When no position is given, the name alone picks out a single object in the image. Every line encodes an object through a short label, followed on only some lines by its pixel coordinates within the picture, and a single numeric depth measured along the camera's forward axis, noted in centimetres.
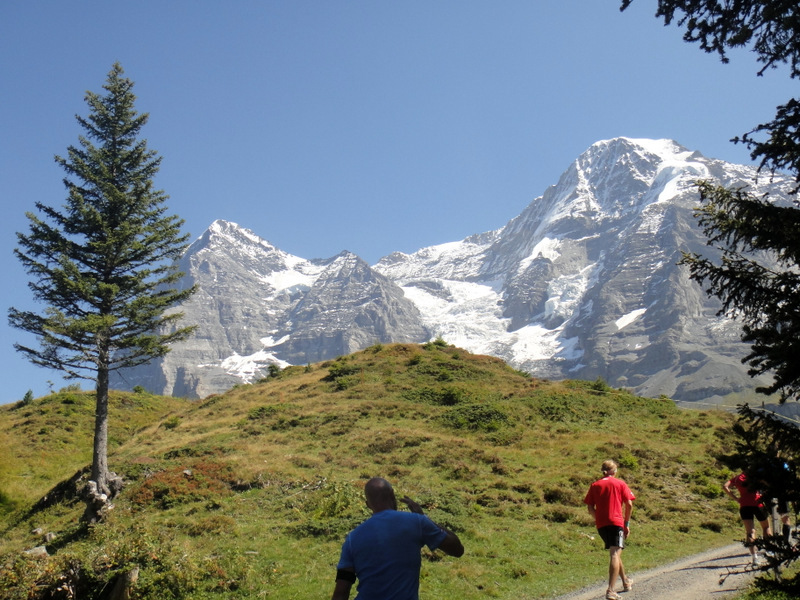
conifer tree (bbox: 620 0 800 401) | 686
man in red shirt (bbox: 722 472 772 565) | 1158
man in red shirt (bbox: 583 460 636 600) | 987
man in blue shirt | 504
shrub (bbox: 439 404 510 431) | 2981
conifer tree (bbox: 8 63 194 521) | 2128
